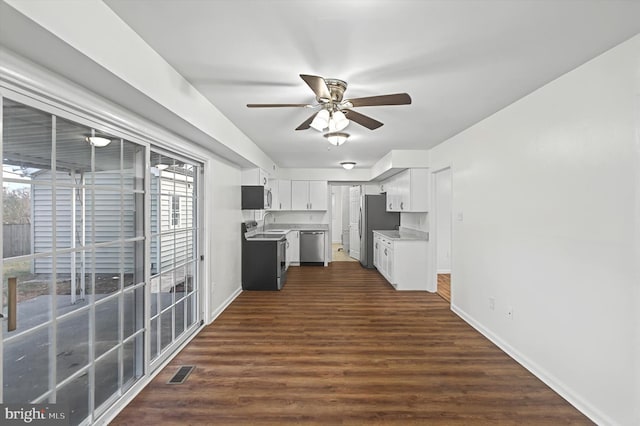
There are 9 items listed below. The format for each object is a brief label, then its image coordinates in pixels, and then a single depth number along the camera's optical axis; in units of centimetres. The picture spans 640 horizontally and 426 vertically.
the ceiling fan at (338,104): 215
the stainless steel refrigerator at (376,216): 730
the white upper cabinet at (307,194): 776
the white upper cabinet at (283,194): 767
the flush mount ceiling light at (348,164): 653
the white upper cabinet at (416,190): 529
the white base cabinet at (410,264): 529
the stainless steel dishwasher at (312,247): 764
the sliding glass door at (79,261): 148
